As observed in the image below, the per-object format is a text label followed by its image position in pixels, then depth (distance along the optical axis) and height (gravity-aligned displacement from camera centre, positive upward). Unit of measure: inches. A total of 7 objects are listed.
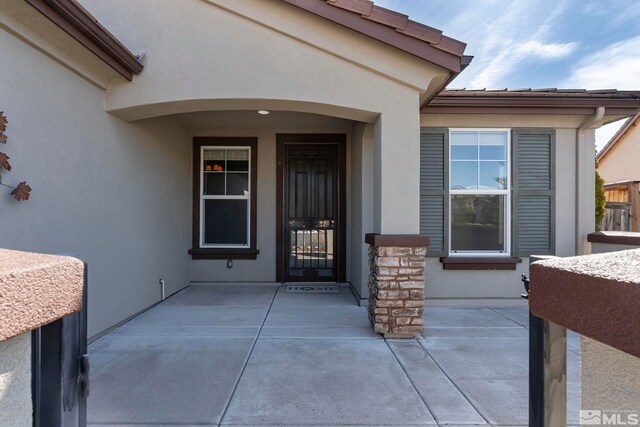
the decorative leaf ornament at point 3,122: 113.0 +29.1
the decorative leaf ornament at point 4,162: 112.9 +16.4
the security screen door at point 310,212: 280.1 +1.9
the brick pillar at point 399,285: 165.0 -32.7
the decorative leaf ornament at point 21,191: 118.2 +7.5
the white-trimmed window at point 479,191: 224.2 +14.6
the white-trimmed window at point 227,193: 278.7 +16.7
